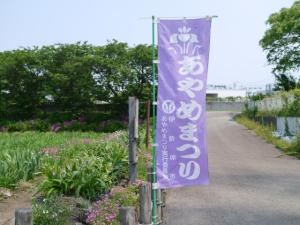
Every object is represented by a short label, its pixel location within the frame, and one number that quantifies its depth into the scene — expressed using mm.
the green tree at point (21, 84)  31578
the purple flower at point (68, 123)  29953
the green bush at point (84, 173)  8359
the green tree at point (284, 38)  39125
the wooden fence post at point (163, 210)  8245
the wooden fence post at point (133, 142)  9180
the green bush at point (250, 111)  33938
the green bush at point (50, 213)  6582
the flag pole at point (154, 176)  6020
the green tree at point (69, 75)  30047
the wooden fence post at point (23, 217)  4680
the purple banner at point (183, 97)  5836
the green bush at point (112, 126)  28188
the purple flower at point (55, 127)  29219
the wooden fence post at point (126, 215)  5402
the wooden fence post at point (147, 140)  15730
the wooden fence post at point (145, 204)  6426
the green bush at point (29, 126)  29984
